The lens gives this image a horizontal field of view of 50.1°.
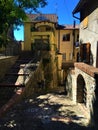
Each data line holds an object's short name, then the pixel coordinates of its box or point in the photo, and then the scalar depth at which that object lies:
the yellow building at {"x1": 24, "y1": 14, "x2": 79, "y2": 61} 11.32
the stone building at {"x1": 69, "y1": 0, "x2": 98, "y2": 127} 3.90
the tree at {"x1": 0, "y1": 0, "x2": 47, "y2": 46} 5.98
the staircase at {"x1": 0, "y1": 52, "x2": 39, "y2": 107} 6.20
